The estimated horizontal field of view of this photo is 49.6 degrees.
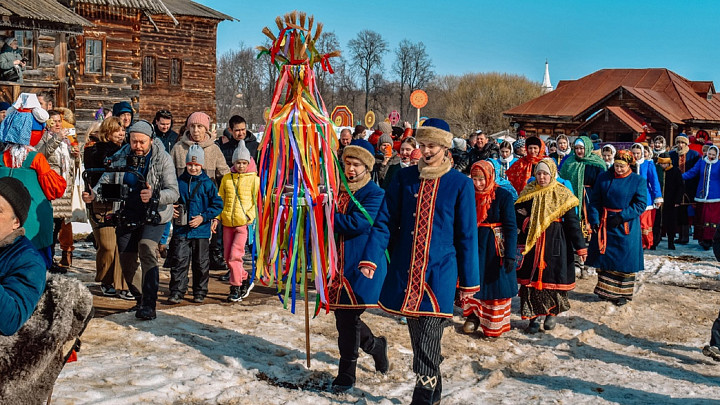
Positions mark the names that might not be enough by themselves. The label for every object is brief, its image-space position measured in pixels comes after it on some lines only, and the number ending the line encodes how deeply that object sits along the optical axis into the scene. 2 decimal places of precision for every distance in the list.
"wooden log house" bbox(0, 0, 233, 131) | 15.03
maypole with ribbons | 5.32
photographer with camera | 6.43
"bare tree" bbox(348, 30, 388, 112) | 59.22
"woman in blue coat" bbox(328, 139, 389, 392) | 5.16
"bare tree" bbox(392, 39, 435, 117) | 63.69
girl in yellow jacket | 7.62
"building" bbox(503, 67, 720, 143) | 30.89
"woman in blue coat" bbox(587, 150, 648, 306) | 8.37
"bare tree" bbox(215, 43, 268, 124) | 58.59
